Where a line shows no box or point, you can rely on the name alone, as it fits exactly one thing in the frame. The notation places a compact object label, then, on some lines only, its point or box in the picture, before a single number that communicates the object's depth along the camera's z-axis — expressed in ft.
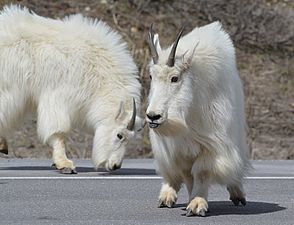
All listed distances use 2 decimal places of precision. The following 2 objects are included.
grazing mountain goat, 87.04
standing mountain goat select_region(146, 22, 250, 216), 58.80
